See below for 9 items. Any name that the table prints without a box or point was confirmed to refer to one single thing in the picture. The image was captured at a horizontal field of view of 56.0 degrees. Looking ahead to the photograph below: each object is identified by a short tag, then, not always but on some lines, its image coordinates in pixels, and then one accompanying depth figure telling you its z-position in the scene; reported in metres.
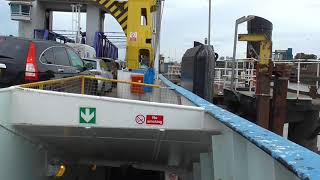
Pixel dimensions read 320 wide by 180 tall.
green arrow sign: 3.13
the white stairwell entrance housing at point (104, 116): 3.11
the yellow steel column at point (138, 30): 7.47
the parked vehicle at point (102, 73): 4.84
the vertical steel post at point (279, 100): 7.90
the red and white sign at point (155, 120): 3.13
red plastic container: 4.81
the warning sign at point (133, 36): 7.50
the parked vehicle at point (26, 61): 4.90
